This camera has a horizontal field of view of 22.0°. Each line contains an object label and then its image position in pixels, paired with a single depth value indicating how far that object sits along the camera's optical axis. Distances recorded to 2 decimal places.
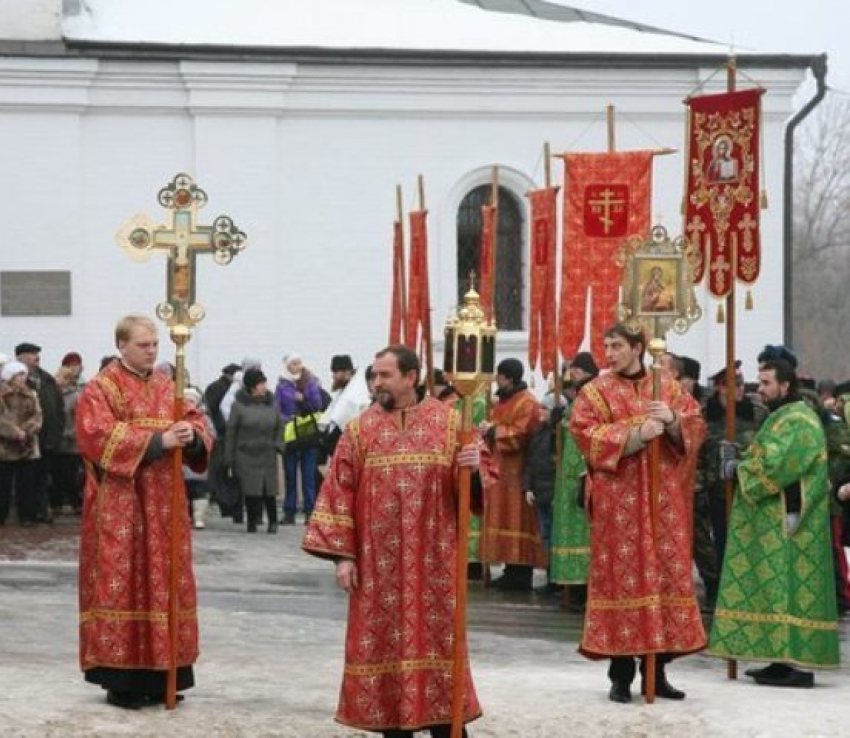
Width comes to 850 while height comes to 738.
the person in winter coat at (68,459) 20.28
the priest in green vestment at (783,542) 11.19
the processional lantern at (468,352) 9.25
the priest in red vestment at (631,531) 10.59
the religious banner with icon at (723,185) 12.00
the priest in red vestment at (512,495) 16.08
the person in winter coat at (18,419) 19.05
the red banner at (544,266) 17.22
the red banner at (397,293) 20.38
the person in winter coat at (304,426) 21.33
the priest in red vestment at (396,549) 9.11
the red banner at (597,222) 17.78
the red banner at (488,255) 16.45
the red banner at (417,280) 19.66
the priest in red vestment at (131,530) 10.14
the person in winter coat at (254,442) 19.97
